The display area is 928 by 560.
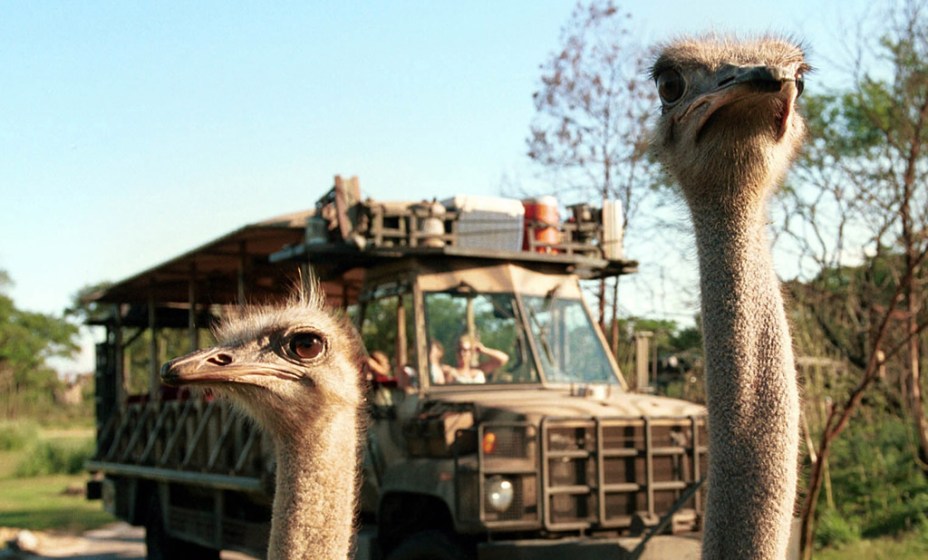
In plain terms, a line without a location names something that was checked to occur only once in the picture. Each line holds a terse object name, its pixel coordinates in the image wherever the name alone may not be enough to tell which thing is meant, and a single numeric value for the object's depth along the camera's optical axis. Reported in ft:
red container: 26.63
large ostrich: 8.98
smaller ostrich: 12.09
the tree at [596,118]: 45.98
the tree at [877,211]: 37.68
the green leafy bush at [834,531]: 34.63
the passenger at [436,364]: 24.85
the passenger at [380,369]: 26.37
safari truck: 22.45
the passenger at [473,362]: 25.04
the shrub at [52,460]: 89.35
